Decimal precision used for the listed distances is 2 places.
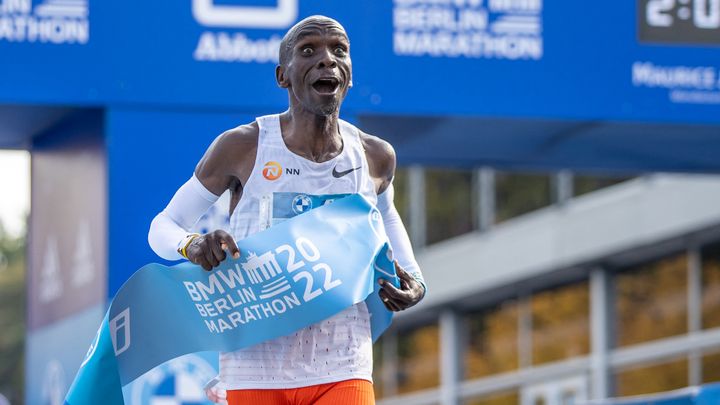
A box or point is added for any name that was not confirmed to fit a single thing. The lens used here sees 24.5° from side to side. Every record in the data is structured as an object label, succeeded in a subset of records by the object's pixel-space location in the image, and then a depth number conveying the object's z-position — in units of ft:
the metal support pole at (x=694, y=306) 50.75
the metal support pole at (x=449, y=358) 66.39
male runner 14.75
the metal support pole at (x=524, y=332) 60.80
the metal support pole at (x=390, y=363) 72.38
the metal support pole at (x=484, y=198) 62.13
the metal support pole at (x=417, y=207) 68.85
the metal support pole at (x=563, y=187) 56.44
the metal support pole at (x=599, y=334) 54.70
